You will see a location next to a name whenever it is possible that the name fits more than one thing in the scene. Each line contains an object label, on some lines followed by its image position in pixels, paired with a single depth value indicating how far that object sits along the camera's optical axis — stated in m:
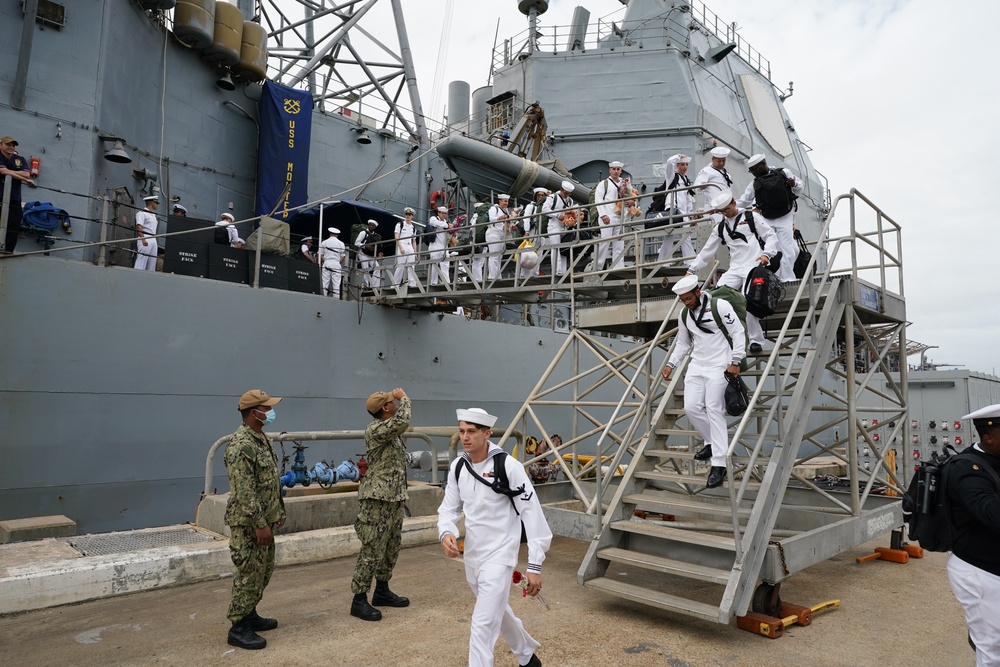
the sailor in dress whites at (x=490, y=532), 3.38
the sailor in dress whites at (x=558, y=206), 10.96
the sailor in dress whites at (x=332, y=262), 11.94
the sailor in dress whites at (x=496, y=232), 10.34
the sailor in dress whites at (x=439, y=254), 11.03
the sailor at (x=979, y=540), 2.97
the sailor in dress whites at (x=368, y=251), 12.16
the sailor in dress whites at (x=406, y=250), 11.58
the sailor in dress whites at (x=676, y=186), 8.71
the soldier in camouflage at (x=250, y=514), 4.16
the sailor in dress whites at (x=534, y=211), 12.18
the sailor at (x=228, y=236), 11.33
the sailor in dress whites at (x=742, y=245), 6.18
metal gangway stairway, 4.69
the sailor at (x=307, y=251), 12.94
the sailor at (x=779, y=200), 6.57
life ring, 17.23
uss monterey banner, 13.74
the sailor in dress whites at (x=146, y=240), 9.68
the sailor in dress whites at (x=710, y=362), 5.28
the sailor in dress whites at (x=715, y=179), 7.88
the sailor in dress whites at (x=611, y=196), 10.48
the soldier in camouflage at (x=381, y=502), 4.81
